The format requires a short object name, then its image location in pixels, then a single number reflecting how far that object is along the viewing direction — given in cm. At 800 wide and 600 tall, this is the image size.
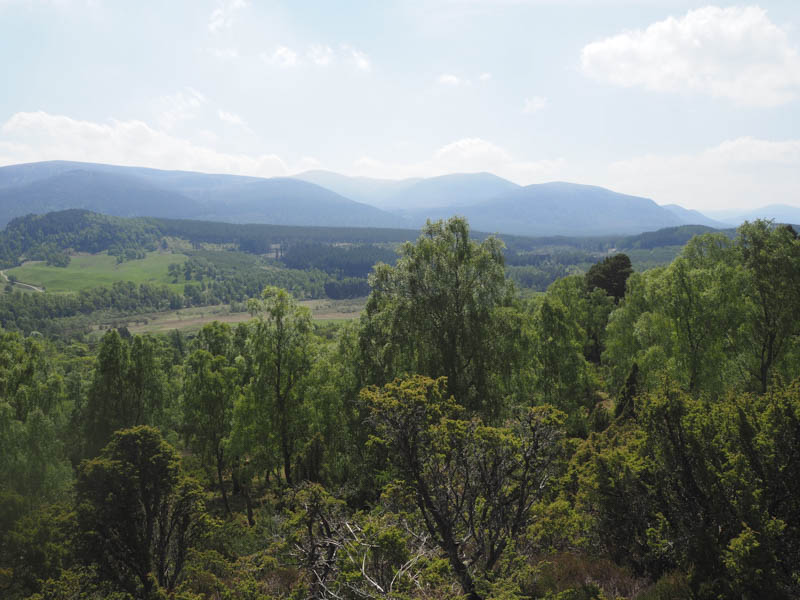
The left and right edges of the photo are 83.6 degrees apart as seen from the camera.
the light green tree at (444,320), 2162
